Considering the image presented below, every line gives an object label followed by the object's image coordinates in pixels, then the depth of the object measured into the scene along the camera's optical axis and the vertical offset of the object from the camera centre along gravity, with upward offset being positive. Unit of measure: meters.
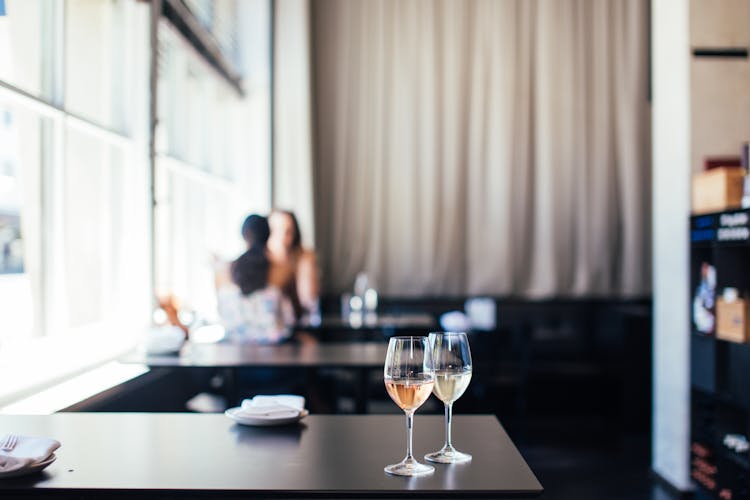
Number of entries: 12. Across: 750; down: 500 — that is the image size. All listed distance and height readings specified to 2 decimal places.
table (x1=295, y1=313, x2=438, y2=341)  4.61 -0.45
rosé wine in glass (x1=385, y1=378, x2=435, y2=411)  1.30 -0.24
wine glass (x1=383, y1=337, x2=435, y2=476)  1.30 -0.22
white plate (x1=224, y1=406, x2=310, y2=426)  1.69 -0.37
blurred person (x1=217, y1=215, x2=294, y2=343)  3.73 -0.23
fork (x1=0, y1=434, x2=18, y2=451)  1.36 -0.35
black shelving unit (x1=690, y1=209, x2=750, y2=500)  3.11 -0.55
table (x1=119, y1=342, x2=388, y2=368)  2.80 -0.41
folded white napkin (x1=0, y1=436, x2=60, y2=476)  1.29 -0.35
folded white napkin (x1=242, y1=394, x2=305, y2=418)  1.72 -0.36
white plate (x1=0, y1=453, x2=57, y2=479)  1.28 -0.37
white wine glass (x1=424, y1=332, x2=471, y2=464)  1.34 -0.20
